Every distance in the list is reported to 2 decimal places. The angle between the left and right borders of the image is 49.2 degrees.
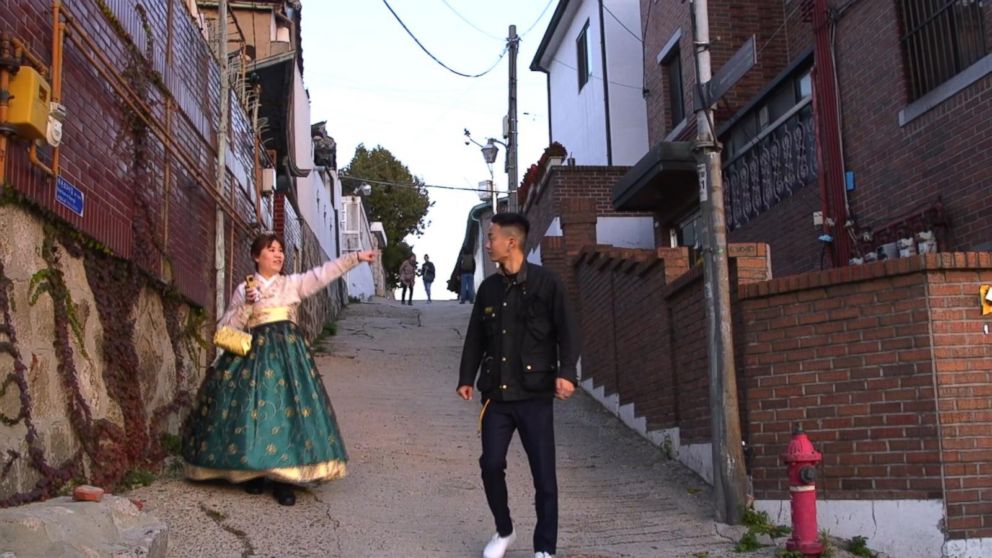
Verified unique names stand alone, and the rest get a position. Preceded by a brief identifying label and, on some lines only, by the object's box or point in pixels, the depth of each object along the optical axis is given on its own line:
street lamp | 25.59
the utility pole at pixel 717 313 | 6.92
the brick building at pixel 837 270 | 6.09
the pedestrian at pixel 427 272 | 32.94
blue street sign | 5.95
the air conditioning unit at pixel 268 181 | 13.60
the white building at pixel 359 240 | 35.12
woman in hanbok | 6.84
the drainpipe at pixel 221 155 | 10.01
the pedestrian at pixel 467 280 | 32.28
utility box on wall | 5.28
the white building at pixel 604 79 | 19.44
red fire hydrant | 5.86
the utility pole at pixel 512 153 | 20.55
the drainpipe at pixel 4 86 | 5.22
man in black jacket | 5.69
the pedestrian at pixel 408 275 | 31.38
